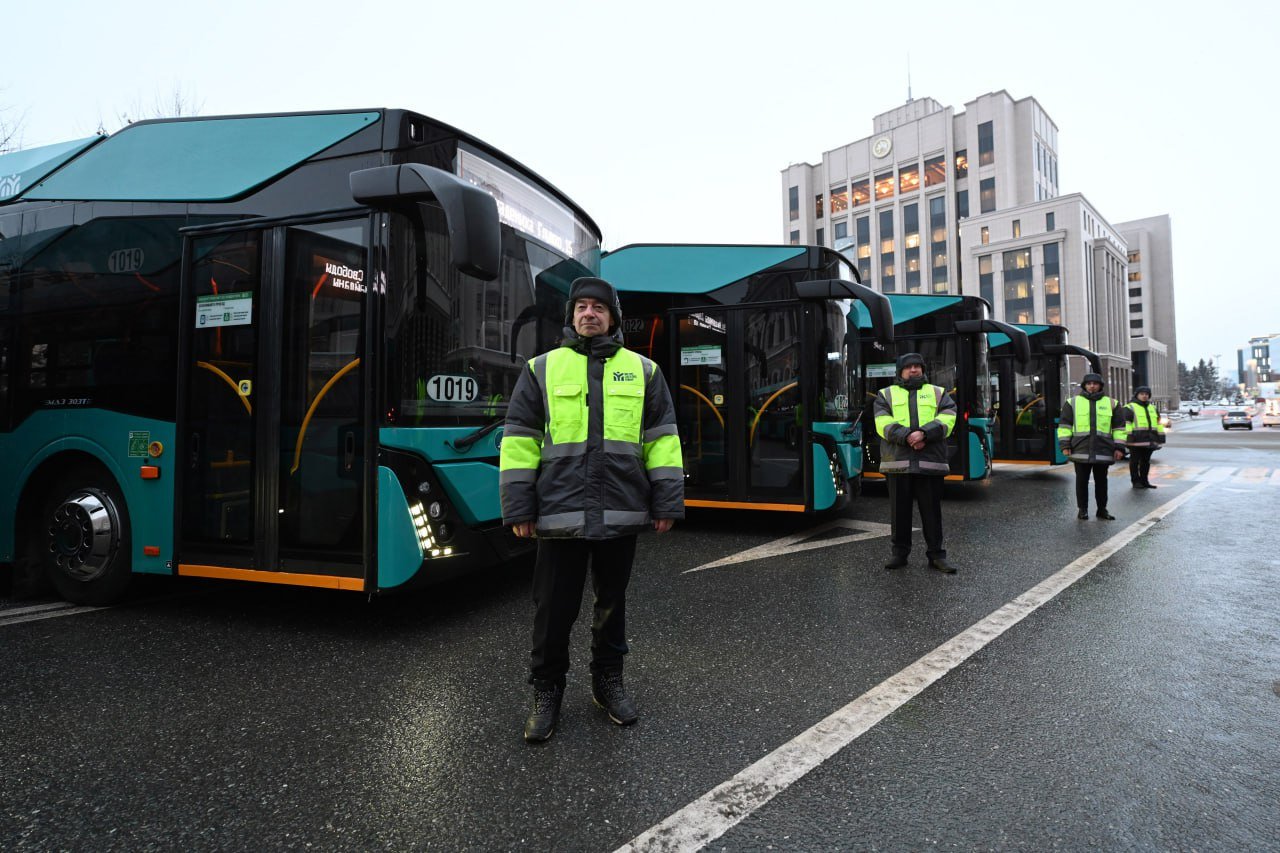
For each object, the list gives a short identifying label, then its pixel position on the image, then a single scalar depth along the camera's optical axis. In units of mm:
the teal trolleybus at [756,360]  7074
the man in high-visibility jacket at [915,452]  5668
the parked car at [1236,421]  39469
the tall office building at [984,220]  62844
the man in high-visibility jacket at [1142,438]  11586
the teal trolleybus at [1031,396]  13578
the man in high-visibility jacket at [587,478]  2740
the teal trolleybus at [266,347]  3729
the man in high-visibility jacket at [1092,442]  8305
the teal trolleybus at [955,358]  10406
